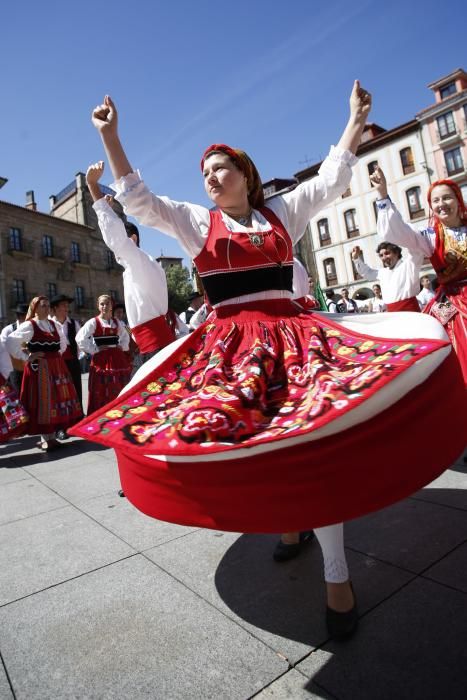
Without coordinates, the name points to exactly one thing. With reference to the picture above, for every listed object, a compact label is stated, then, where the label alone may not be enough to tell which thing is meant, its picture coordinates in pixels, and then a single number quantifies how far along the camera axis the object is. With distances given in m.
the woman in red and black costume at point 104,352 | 6.35
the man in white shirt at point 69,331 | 7.14
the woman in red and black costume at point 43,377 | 5.72
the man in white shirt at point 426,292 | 8.81
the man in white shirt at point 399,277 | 3.79
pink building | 26.50
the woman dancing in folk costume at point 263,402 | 1.22
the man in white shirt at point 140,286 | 2.06
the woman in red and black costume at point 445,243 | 3.18
